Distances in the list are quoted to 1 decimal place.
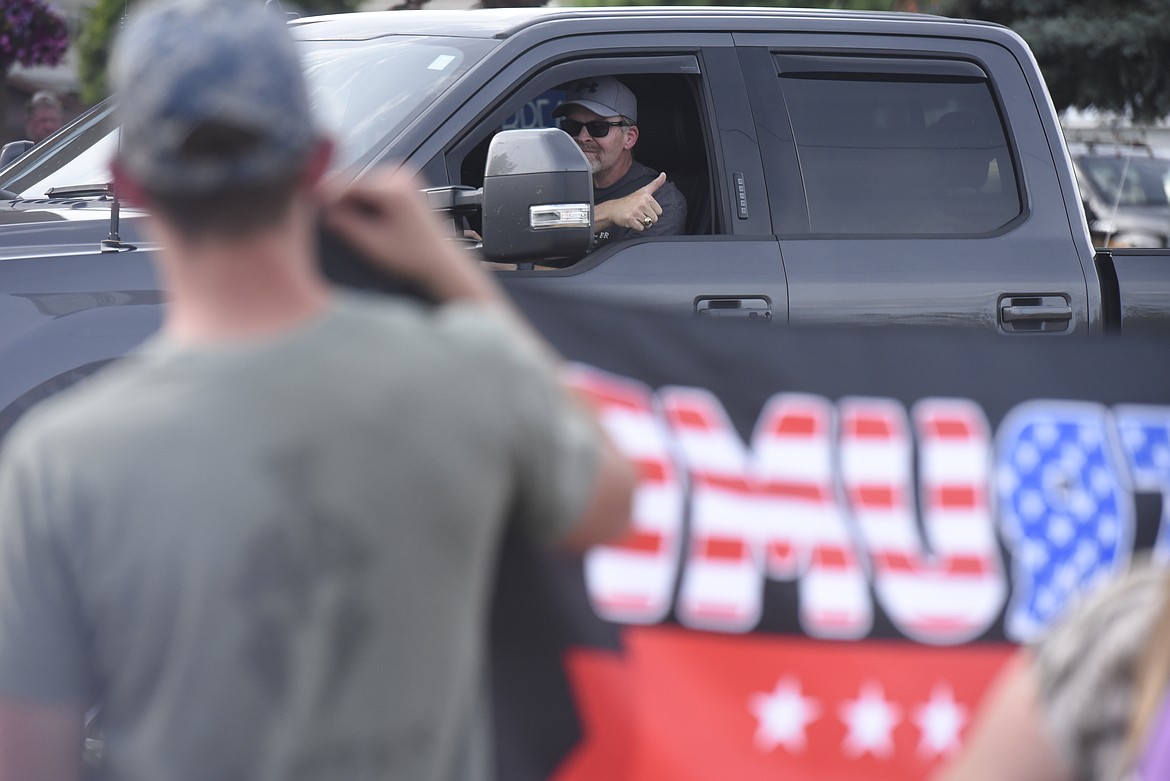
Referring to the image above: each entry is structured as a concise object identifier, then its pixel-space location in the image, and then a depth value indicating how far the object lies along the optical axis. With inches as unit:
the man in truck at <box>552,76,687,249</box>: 336.2
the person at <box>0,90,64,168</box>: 749.9
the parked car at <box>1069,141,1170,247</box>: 1117.9
